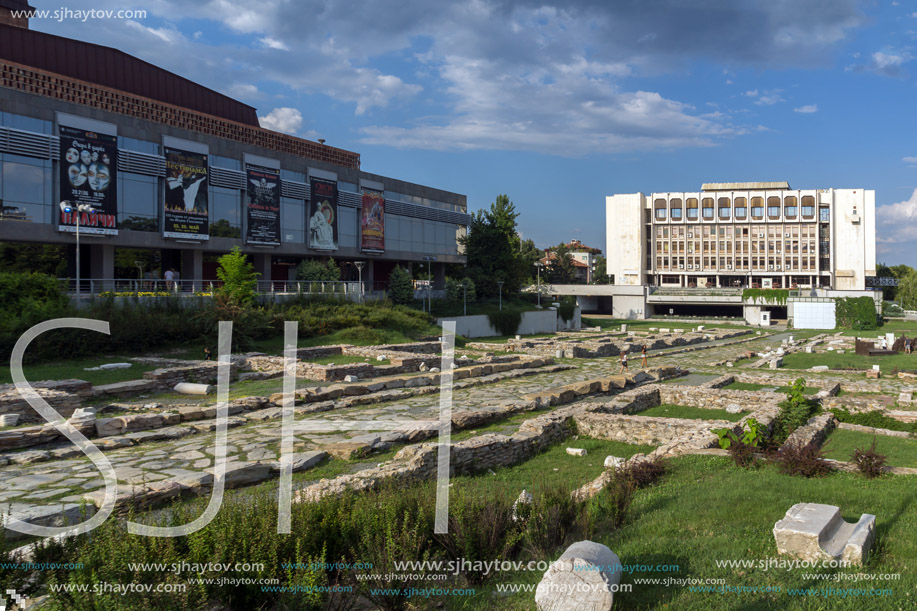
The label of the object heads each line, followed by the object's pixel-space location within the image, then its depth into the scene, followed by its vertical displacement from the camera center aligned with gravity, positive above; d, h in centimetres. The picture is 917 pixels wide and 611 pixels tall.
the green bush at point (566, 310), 5359 -100
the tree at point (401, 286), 3948 +95
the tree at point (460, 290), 4488 +76
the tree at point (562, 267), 8869 +509
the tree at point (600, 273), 10225 +476
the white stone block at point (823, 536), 457 -195
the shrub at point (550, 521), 529 -212
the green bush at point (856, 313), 5308 -136
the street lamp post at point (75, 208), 2577 +423
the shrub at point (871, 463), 737 -212
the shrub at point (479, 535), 497 -210
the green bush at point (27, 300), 1662 +3
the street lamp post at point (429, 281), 4009 +156
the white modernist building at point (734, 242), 7756 +802
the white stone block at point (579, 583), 379 -190
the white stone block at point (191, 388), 1345 -205
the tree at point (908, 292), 7225 +80
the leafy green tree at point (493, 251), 5122 +439
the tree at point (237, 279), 2430 +93
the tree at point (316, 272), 3497 +173
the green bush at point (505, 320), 4288 -157
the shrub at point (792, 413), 1101 -227
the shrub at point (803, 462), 745 -214
